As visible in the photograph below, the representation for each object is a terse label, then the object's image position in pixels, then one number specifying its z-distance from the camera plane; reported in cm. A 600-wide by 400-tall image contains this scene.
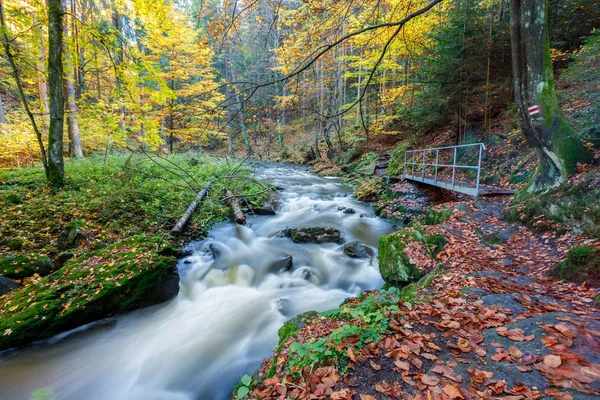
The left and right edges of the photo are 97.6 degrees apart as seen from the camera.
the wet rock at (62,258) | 521
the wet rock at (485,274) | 347
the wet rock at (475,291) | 298
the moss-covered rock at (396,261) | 481
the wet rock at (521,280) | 327
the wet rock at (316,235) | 780
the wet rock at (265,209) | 995
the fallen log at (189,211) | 711
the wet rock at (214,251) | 701
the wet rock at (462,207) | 607
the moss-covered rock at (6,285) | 437
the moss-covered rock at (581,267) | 306
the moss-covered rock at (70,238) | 557
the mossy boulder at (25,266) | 466
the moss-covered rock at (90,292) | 392
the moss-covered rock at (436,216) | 620
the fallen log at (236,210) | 869
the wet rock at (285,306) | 526
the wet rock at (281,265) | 667
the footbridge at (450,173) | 648
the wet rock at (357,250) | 696
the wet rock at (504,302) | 260
